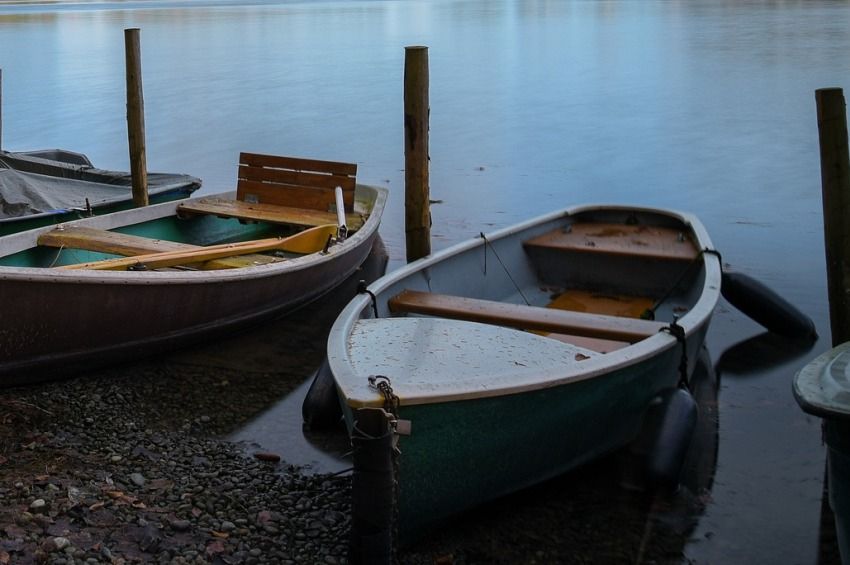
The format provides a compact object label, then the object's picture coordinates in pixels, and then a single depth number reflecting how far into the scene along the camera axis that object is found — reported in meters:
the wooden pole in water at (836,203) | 7.34
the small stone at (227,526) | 5.57
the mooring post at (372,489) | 4.95
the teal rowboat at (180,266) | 7.27
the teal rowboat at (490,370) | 5.37
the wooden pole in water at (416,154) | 8.83
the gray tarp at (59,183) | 11.09
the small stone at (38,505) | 5.48
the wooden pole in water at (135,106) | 11.45
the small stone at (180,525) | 5.49
